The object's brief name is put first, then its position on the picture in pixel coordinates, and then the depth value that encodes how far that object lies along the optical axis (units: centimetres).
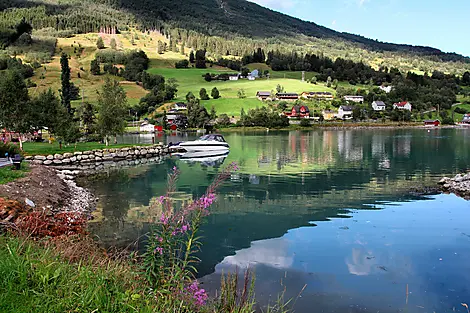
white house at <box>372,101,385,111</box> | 15500
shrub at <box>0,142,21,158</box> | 2704
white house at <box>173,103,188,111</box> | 13698
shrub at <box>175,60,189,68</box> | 19762
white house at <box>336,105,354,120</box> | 14438
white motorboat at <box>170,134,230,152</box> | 5353
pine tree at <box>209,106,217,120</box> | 12400
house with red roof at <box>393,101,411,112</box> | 15599
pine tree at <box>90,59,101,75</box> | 16925
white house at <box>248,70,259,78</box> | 19471
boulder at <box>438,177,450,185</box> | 2661
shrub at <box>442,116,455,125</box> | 14325
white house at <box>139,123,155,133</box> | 11975
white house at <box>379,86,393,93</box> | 17916
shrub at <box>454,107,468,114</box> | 15538
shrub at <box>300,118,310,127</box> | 12731
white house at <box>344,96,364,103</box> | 16025
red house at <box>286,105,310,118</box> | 13825
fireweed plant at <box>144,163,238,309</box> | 608
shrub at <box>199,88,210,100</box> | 14625
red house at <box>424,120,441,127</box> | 14262
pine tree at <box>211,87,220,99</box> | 14725
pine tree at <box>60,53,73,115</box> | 7362
